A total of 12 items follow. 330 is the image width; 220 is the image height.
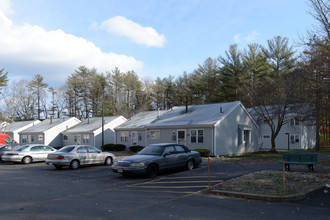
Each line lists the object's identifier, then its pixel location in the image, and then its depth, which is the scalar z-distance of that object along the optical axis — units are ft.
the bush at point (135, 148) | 101.08
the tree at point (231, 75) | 151.84
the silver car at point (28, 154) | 71.87
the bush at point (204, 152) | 80.74
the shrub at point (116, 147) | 112.88
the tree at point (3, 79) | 195.95
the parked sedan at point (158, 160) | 44.91
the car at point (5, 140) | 96.71
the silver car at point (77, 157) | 59.11
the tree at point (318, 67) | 48.26
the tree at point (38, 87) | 217.36
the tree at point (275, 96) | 88.43
